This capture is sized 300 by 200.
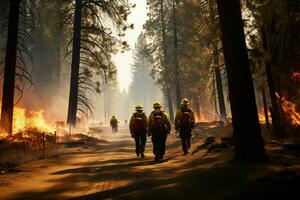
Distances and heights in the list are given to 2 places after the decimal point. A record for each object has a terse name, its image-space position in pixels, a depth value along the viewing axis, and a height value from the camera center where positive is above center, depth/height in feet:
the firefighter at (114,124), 123.34 +9.60
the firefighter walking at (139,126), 45.21 +3.13
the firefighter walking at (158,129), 41.63 +2.46
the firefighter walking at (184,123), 44.01 +3.09
